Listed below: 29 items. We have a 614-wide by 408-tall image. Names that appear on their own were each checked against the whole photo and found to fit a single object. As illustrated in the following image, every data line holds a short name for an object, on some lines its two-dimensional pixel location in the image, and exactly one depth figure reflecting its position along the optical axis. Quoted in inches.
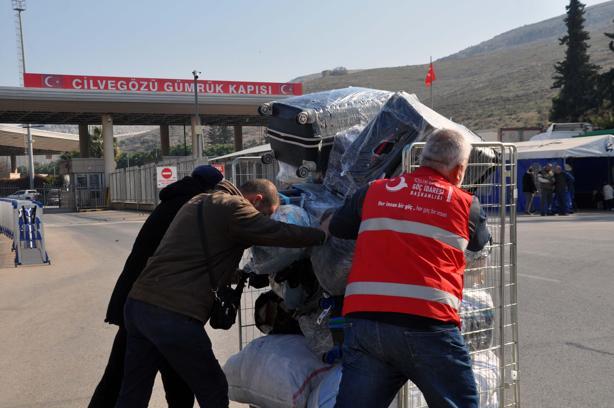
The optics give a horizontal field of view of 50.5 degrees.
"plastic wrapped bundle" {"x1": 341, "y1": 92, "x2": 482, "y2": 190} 133.0
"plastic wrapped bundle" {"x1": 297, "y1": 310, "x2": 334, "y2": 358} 147.3
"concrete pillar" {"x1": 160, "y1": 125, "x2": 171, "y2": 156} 2137.1
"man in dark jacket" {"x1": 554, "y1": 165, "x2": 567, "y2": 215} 875.4
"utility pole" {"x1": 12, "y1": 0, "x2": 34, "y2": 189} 2930.6
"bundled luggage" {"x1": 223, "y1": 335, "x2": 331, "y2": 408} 143.6
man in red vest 103.7
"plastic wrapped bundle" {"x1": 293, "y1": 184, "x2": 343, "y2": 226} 146.9
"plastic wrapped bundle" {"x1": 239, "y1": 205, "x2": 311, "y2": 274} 141.6
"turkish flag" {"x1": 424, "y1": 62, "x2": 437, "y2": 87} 1333.7
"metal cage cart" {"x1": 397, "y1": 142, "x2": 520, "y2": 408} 135.7
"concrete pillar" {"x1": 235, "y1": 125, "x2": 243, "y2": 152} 2086.6
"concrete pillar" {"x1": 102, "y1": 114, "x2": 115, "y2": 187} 1771.7
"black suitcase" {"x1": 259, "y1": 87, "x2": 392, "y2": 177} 158.2
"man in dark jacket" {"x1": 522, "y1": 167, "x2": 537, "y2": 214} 897.5
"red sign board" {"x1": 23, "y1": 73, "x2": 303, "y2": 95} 1582.2
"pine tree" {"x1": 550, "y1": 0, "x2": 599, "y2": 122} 2158.0
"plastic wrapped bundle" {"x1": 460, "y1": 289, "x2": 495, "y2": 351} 135.4
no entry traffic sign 1115.9
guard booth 1862.7
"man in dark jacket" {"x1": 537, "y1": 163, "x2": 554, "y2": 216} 875.4
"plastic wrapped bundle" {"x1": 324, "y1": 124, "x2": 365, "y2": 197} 146.8
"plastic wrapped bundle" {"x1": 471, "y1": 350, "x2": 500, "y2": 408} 136.6
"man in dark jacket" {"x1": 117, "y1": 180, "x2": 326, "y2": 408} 133.6
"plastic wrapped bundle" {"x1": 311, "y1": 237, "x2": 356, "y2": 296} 133.9
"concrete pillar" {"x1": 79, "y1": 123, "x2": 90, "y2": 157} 2094.0
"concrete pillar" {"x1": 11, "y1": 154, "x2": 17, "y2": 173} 4160.9
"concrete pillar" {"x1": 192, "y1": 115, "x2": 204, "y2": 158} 1330.2
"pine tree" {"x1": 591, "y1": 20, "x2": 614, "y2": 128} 1889.8
